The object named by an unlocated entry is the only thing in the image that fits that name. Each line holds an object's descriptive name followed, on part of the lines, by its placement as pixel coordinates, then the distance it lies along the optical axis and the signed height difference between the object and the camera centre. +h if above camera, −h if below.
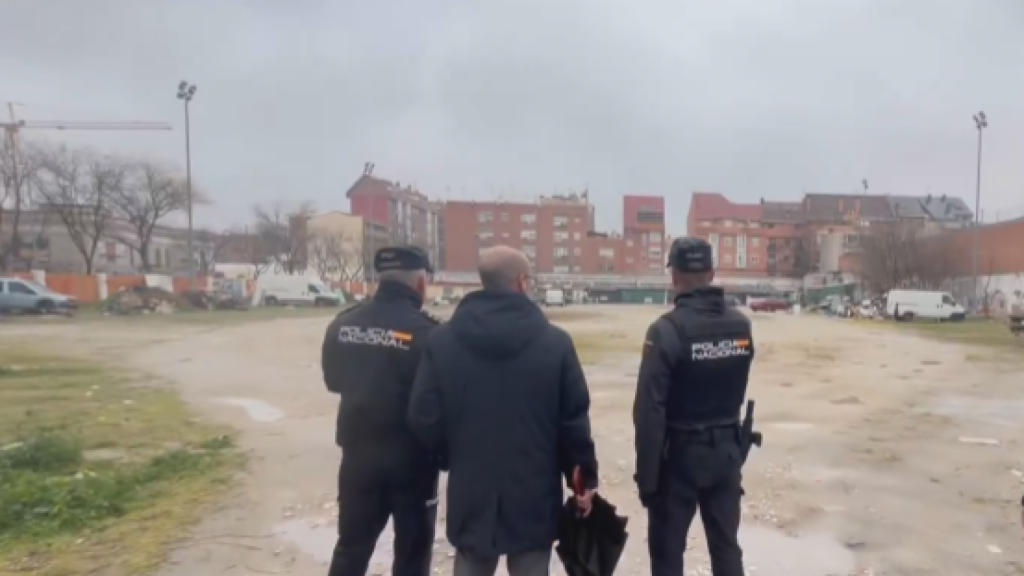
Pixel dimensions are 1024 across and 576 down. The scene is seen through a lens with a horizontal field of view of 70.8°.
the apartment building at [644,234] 121.38 +5.25
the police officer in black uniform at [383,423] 3.40 -0.74
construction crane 51.94 +14.25
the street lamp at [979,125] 49.93 +9.55
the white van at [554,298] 69.31 -3.18
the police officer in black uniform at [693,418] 3.49 -0.76
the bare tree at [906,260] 54.84 +0.21
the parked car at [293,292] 55.38 -1.94
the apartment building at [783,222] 106.88 +6.32
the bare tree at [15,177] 51.56 +6.65
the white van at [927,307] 42.53 -2.63
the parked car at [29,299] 34.34 -1.46
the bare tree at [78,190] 54.09 +6.01
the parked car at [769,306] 65.69 -3.86
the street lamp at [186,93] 45.59 +11.06
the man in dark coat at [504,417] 2.97 -0.63
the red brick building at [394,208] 116.00 +9.87
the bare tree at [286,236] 78.38 +3.42
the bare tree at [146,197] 58.78 +5.87
